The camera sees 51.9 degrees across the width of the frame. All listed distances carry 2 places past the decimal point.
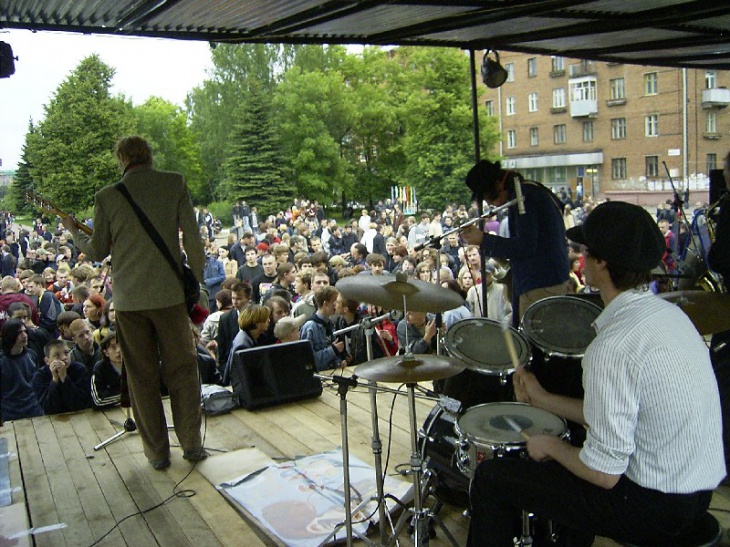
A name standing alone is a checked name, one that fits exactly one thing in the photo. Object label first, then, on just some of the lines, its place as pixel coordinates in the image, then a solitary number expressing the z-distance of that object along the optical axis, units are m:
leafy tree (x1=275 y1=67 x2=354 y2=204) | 35.25
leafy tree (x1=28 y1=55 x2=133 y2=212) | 27.66
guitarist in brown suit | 3.71
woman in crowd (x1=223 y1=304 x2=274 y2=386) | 5.41
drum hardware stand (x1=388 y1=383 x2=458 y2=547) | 2.79
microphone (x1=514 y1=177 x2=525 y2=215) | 3.03
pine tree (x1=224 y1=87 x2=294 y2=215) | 33.28
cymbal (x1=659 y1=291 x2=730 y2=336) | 3.05
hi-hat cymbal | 2.72
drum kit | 2.60
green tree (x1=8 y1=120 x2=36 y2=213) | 28.46
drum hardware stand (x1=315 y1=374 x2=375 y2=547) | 2.79
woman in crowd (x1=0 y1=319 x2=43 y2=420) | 5.35
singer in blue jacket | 3.60
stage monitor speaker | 4.96
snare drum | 2.46
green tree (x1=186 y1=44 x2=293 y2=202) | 40.66
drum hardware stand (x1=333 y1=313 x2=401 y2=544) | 2.92
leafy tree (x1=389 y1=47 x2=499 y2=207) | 29.16
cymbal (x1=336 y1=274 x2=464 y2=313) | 2.93
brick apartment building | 32.88
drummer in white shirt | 1.91
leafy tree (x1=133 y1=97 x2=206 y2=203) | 42.50
